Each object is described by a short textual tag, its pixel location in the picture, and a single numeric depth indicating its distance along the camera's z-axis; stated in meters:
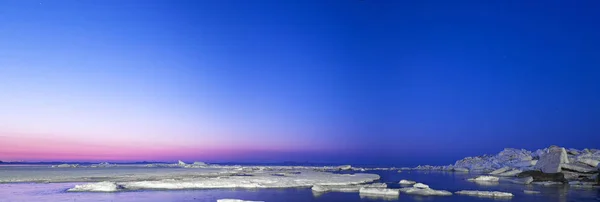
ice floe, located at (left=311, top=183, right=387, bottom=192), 20.49
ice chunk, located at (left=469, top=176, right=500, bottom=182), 29.16
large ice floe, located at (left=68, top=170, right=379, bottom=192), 19.16
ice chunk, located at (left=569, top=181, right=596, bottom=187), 23.43
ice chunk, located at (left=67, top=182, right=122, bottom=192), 18.62
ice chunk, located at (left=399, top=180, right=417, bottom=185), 25.76
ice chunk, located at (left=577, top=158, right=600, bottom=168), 26.61
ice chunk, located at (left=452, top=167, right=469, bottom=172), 51.12
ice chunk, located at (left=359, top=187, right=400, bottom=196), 18.56
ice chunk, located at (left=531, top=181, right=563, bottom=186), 25.32
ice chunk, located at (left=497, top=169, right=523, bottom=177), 35.07
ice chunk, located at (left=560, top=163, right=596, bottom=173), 26.55
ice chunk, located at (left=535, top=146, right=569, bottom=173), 28.11
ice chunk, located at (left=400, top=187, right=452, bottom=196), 18.88
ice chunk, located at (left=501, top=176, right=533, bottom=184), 26.66
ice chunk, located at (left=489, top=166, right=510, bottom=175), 37.74
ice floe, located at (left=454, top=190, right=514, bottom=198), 18.44
